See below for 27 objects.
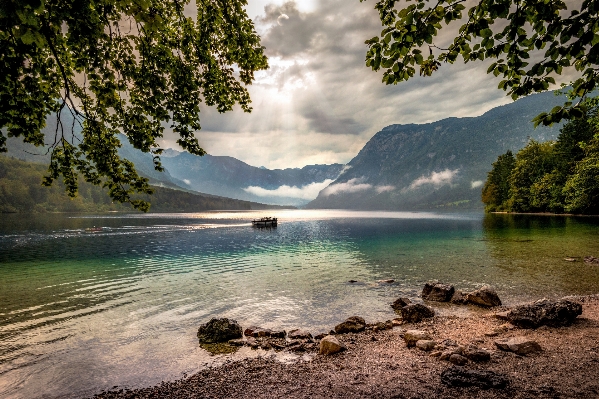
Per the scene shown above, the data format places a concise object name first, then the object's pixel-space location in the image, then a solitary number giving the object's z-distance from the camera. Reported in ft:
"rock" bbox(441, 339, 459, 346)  34.54
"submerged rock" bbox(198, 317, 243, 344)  43.06
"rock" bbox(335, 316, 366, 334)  44.70
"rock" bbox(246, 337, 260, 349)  41.01
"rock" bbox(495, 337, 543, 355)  30.81
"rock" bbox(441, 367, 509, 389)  24.30
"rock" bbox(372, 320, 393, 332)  45.01
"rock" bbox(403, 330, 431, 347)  37.28
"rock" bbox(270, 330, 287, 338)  44.11
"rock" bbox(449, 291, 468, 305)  58.34
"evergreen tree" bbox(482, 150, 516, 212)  345.92
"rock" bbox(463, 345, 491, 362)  29.55
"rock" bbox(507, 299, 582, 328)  38.91
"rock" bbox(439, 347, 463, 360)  31.40
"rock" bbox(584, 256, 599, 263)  86.98
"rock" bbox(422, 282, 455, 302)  60.39
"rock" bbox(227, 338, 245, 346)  42.04
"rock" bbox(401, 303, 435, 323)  49.14
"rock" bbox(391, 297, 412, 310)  56.34
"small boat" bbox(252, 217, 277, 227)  334.30
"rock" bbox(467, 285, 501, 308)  55.42
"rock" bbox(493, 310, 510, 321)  43.99
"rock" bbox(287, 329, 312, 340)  43.06
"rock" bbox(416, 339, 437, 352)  35.01
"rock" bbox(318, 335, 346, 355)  36.35
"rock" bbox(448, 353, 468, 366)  29.73
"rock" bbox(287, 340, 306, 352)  38.78
